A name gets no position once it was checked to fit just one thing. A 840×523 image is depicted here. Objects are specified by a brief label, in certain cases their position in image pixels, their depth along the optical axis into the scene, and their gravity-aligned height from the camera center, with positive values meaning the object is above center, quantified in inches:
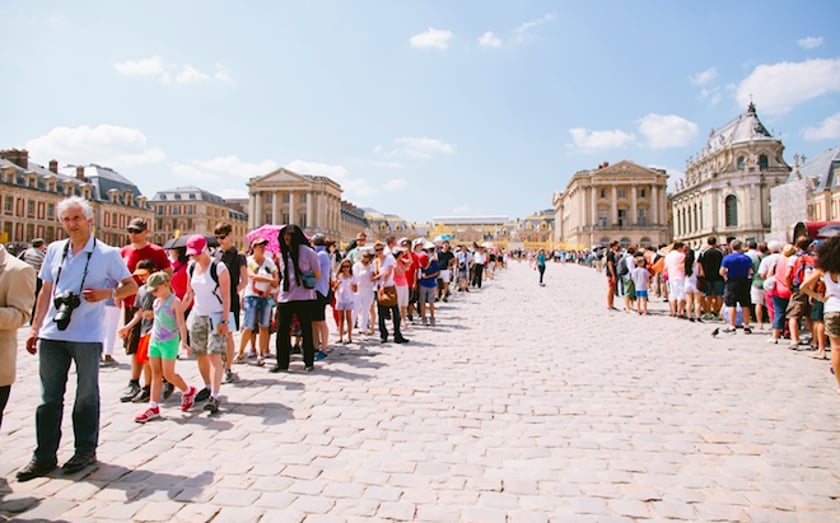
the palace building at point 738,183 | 2812.5 +532.9
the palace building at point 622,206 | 3366.1 +472.3
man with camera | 142.3 -13.7
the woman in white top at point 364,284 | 373.7 -5.3
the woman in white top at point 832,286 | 204.8 -5.5
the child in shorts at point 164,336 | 191.9 -22.1
